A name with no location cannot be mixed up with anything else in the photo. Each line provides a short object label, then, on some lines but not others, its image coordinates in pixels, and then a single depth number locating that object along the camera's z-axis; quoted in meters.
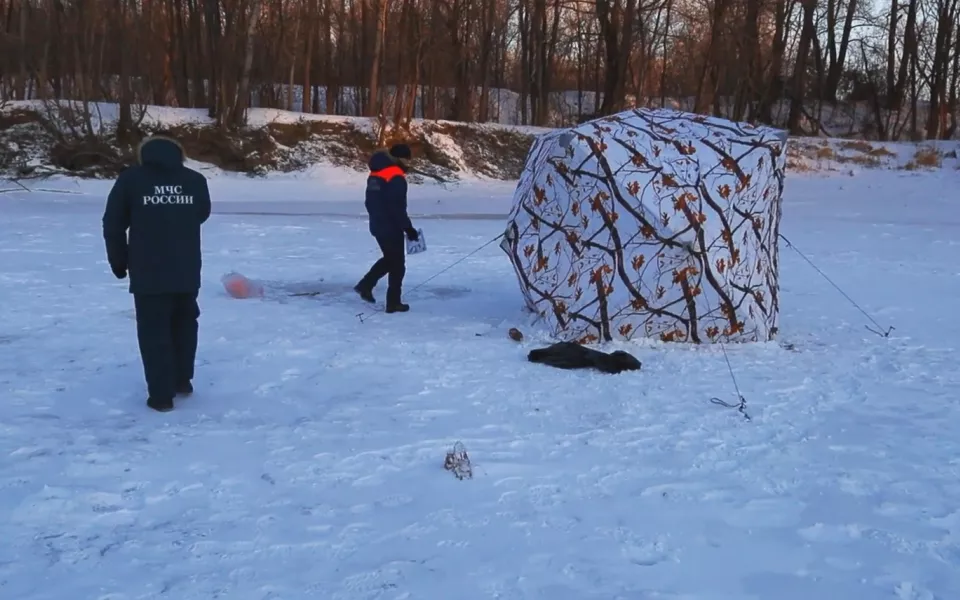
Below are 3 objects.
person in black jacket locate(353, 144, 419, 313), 9.01
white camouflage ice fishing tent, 7.74
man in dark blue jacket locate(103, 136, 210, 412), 5.57
